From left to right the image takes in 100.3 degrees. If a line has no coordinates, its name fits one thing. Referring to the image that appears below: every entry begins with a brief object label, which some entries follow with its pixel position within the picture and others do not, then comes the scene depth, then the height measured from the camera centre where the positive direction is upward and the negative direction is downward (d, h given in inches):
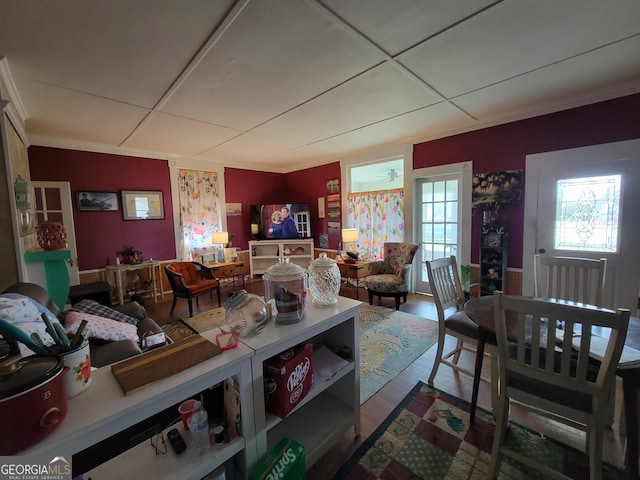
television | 219.1 +0.7
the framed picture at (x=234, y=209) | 212.7 +11.1
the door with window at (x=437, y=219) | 151.7 -1.5
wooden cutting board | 32.8 -18.8
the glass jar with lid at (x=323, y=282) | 56.9 -13.3
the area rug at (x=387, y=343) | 87.8 -50.7
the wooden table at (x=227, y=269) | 176.3 -31.1
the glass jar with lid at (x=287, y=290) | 48.8 -12.9
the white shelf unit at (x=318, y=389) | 42.3 -33.0
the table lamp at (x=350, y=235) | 179.7 -10.6
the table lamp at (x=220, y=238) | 192.7 -10.6
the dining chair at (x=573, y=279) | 74.2 -19.8
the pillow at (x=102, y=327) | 71.5 -28.6
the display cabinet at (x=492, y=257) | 126.6 -20.6
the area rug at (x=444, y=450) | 55.1 -52.4
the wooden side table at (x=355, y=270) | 164.6 -31.7
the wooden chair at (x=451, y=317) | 74.0 -30.4
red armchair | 145.0 -33.9
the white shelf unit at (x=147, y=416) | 26.5 -21.0
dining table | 46.4 -32.6
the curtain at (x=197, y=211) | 189.0 +9.4
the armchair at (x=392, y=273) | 145.7 -32.3
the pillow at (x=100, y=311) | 86.6 -27.9
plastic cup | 39.5 -27.7
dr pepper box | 44.6 -27.2
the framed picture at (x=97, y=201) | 152.7 +15.0
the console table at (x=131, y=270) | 155.9 -30.3
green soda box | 40.0 -37.7
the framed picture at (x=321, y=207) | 218.6 +10.9
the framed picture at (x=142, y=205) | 166.6 +13.2
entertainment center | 220.8 -25.7
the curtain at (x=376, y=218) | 175.2 +0.2
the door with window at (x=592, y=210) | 100.9 +1.0
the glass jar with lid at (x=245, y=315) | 44.5 -15.7
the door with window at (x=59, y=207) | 140.9 +11.4
